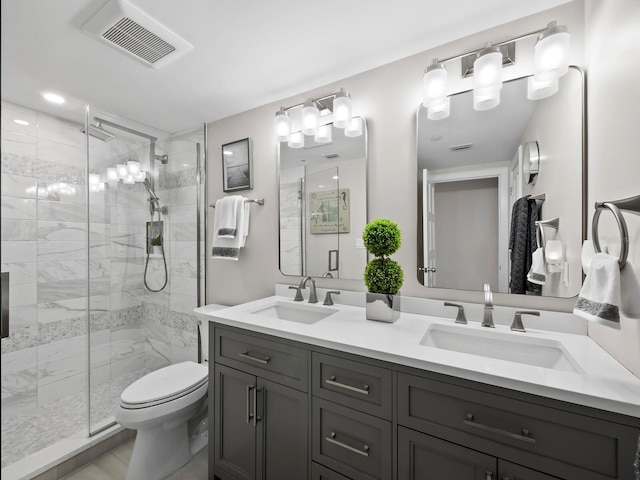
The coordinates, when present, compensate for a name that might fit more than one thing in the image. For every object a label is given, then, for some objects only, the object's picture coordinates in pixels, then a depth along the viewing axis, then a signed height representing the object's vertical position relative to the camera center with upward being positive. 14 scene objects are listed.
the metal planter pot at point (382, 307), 1.42 -0.34
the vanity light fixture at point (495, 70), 1.21 +0.76
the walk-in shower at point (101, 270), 1.95 -0.24
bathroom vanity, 0.81 -0.57
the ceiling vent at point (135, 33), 1.30 +0.99
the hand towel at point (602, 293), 0.79 -0.16
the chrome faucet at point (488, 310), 1.31 -0.32
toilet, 1.61 -1.01
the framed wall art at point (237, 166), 2.26 +0.57
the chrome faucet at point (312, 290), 1.84 -0.32
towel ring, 0.80 +0.01
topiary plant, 1.46 -0.09
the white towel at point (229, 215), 2.18 +0.17
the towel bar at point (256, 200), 2.19 +0.28
